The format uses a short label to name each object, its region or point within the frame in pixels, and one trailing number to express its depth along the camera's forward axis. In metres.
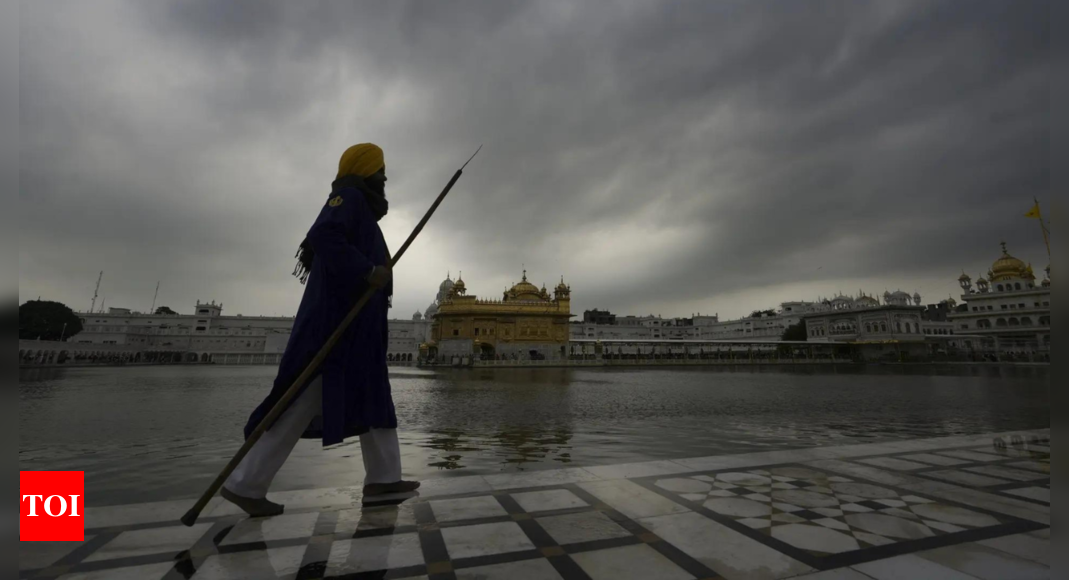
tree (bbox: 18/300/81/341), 45.53
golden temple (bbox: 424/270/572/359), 44.12
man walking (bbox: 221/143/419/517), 2.50
